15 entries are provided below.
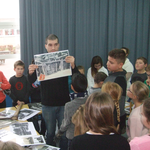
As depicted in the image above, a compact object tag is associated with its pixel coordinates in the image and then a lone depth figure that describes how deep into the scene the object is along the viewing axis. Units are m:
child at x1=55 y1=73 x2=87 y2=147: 1.84
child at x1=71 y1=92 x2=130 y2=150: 1.05
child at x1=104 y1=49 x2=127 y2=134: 2.02
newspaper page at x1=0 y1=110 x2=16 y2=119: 2.33
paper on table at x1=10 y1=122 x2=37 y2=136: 1.93
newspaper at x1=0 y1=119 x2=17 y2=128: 2.11
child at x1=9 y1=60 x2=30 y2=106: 3.43
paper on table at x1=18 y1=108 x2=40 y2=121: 2.37
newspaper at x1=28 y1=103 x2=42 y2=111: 2.79
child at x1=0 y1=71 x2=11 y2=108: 3.03
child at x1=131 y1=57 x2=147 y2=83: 3.74
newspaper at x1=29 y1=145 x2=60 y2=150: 1.66
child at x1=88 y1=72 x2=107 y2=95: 2.67
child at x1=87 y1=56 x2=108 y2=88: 4.05
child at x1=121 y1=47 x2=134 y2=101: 4.00
